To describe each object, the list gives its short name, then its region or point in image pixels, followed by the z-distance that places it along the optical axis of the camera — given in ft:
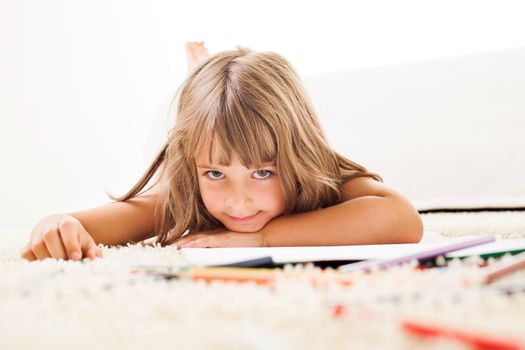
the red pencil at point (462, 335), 0.71
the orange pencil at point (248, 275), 1.24
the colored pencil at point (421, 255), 1.38
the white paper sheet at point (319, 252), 1.67
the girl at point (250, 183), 2.86
